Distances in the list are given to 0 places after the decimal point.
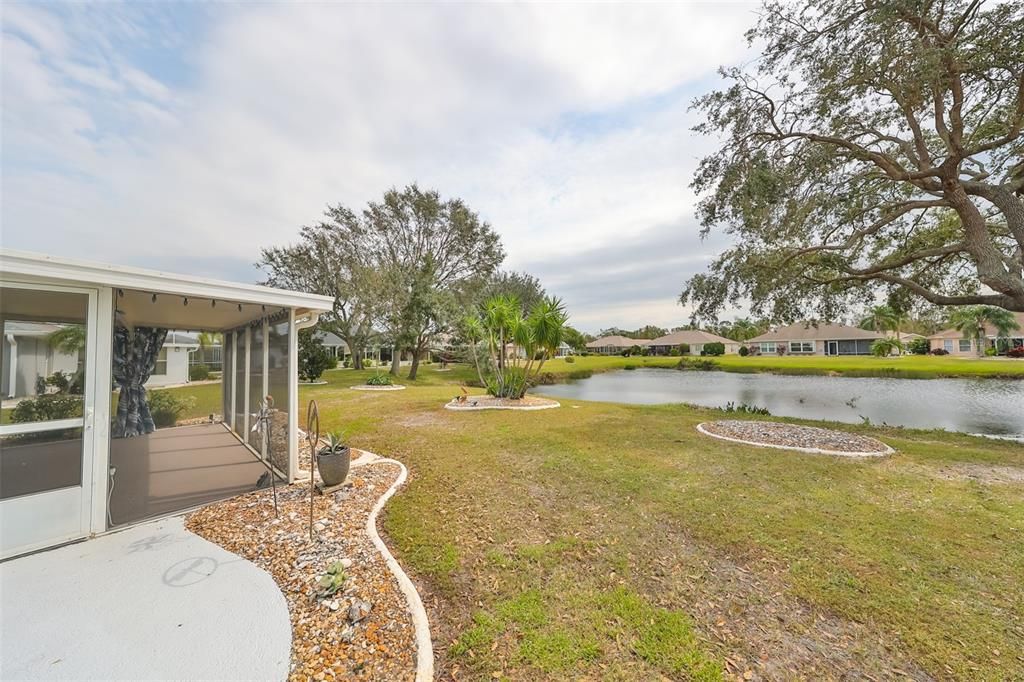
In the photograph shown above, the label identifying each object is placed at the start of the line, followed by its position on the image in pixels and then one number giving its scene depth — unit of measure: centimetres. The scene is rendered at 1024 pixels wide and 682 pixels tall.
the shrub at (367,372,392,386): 1616
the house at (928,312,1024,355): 3123
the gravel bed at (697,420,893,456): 582
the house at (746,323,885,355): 3853
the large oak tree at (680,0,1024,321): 560
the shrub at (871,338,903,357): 3338
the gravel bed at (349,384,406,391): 1505
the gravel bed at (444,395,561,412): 1023
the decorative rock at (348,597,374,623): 212
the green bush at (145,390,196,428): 817
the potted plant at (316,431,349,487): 389
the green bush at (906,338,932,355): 3766
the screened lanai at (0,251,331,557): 279
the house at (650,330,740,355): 4456
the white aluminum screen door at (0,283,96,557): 275
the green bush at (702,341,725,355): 4141
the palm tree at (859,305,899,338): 3800
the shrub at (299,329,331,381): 1616
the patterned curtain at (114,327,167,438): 629
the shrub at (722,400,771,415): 1047
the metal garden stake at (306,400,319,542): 323
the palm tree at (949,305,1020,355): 2975
